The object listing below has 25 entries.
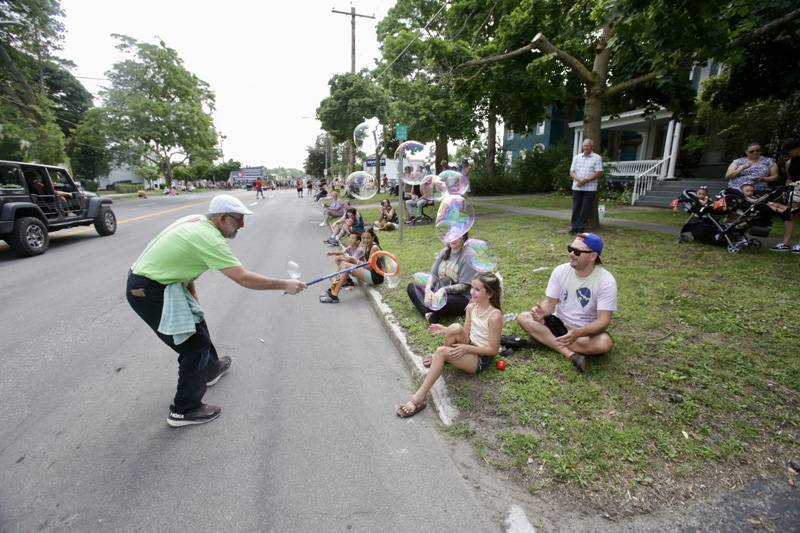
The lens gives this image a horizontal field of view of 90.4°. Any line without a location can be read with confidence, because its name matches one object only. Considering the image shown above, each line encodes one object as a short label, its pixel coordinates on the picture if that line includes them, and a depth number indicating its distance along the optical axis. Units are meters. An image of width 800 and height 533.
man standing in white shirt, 8.26
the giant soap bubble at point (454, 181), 7.31
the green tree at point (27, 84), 22.81
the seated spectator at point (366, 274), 6.25
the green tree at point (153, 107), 32.80
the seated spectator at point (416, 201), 13.52
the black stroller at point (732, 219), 6.72
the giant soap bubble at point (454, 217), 4.70
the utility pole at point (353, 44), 26.31
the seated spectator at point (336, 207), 13.98
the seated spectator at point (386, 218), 12.31
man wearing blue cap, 3.44
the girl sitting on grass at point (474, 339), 3.29
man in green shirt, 2.85
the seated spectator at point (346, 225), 8.78
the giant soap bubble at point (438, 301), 4.18
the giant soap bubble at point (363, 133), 11.69
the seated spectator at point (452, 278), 4.57
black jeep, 8.88
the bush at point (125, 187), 56.85
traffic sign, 9.45
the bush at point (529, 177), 23.20
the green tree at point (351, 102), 21.28
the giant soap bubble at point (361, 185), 10.20
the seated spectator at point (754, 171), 7.31
